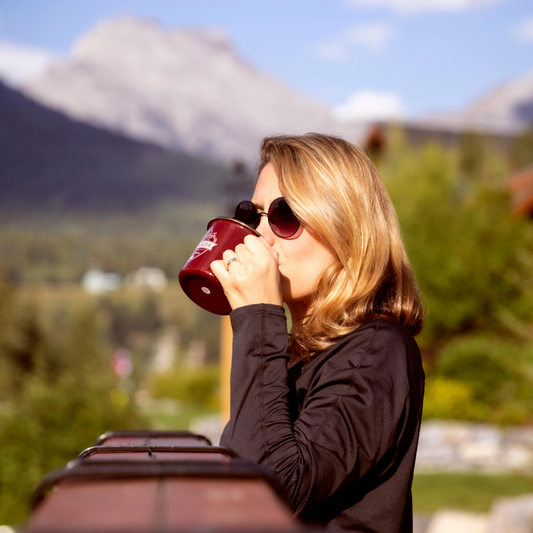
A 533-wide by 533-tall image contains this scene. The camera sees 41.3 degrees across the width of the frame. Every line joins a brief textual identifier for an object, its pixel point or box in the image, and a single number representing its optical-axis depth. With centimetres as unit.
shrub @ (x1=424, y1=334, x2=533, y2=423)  1425
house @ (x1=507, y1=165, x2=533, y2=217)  1588
